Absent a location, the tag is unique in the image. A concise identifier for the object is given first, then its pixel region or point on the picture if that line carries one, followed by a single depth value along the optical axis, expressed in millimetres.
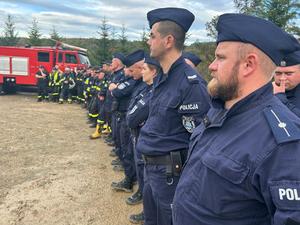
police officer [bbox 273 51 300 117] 1932
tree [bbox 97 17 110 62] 17388
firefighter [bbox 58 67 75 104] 9754
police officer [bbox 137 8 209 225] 1777
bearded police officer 895
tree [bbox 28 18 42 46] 21096
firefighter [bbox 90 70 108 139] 5751
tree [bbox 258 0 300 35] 7902
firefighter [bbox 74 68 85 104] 9397
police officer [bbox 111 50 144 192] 3383
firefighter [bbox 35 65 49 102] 10119
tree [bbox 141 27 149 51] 13941
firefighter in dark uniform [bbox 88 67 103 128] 6703
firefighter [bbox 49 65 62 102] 9990
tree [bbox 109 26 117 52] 17589
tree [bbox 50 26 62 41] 21397
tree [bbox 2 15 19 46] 23603
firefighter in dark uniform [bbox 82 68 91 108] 8205
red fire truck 10875
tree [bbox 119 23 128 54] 17804
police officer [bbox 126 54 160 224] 2428
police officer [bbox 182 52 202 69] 3306
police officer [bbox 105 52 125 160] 4007
